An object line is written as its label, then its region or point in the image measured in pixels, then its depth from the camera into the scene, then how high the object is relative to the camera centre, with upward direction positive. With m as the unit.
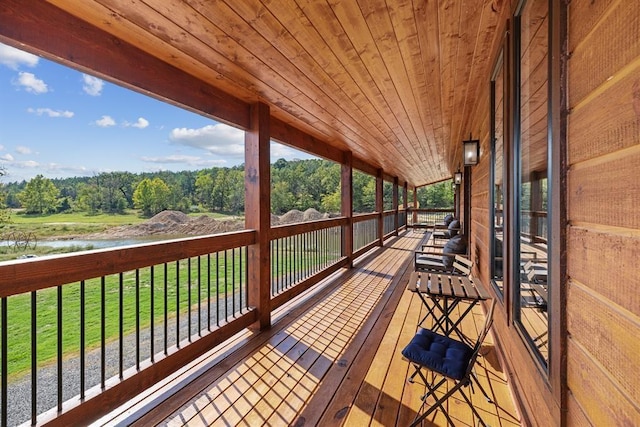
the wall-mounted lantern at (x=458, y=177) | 7.45 +0.80
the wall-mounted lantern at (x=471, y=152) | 3.58 +0.70
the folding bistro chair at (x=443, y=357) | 1.65 -0.89
